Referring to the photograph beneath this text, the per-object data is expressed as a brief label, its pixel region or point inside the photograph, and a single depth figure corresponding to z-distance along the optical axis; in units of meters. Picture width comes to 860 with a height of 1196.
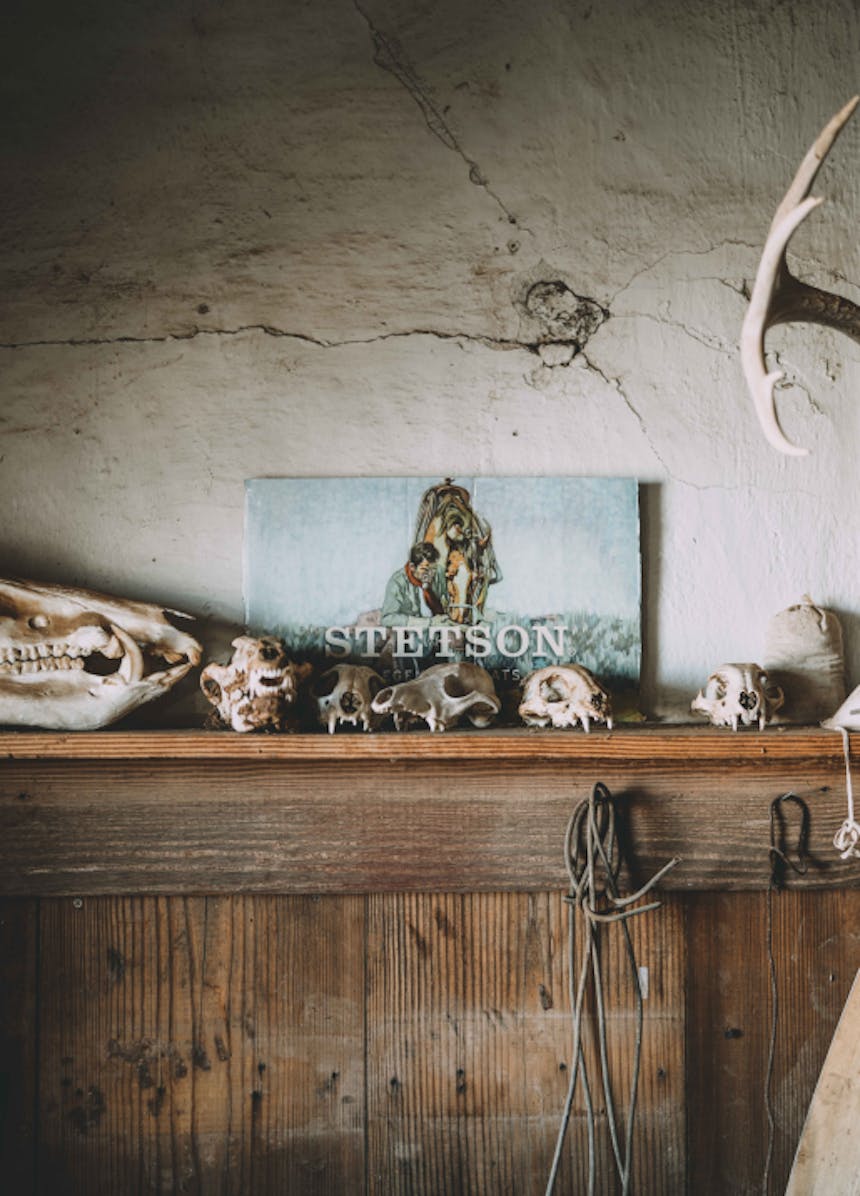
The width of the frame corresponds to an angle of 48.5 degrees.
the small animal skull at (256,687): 1.38
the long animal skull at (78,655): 1.42
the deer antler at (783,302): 1.10
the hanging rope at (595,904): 1.46
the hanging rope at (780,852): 1.53
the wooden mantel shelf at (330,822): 1.52
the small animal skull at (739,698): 1.44
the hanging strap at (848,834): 1.39
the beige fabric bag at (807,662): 1.52
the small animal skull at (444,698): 1.41
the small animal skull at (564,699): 1.43
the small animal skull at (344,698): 1.42
